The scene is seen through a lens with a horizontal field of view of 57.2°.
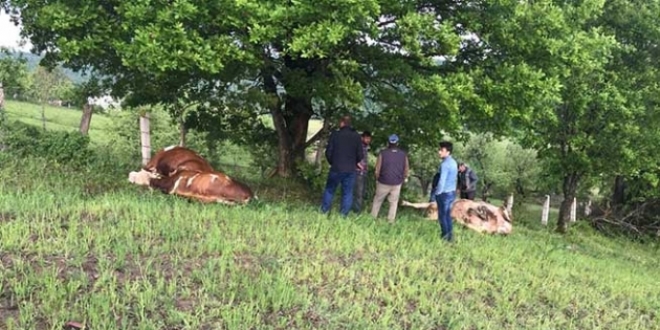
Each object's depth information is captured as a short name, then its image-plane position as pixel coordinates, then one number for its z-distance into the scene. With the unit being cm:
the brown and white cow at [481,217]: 1341
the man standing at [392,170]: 1123
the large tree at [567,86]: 1177
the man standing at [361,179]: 1252
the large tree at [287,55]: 1016
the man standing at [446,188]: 1007
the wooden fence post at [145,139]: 1413
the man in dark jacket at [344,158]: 1080
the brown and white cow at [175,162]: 1183
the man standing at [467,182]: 1555
